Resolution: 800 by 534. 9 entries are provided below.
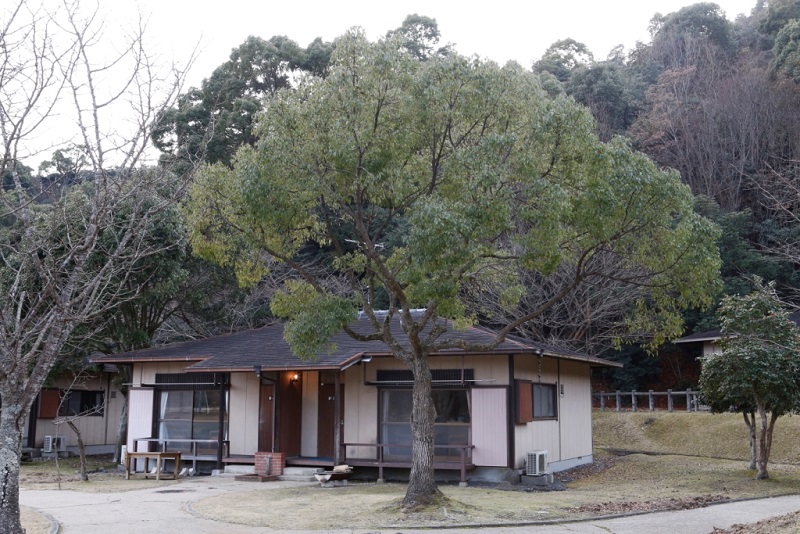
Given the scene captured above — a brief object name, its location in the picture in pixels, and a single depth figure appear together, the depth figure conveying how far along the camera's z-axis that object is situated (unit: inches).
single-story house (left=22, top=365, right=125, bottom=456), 1043.3
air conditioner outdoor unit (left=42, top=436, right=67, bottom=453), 1016.3
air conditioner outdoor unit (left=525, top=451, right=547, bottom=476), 687.7
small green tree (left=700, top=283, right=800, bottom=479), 645.3
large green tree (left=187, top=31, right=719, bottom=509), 465.1
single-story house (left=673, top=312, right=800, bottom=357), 1102.5
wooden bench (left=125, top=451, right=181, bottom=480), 747.4
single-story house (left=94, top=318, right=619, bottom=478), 697.0
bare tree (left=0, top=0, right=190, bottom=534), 335.9
